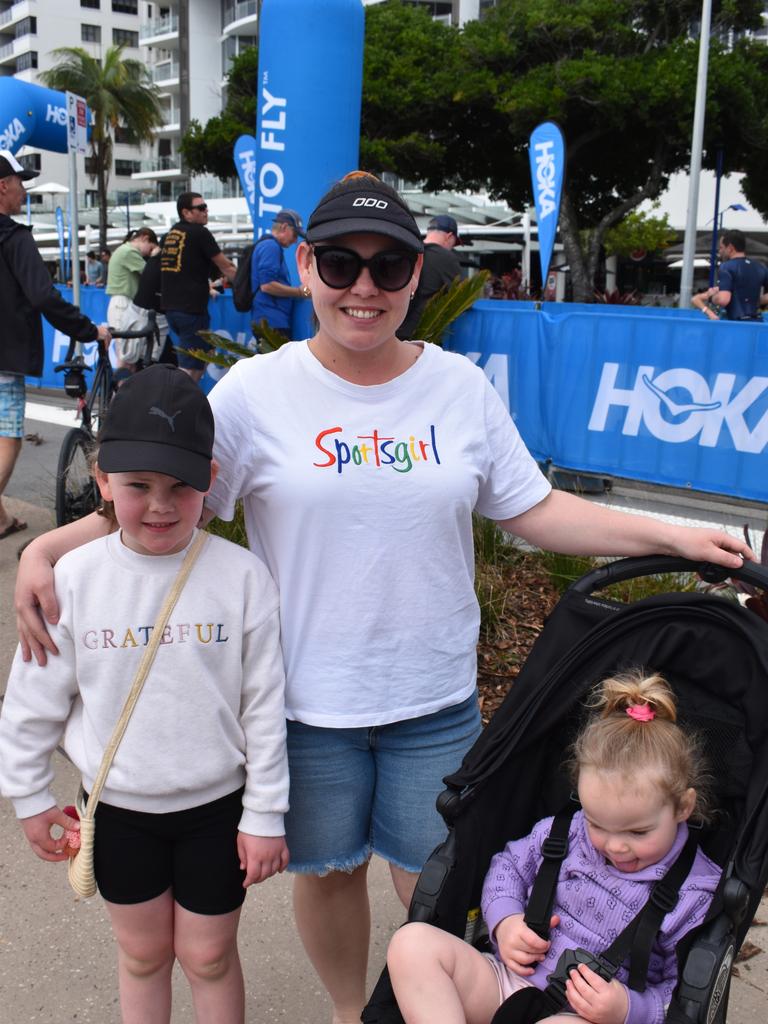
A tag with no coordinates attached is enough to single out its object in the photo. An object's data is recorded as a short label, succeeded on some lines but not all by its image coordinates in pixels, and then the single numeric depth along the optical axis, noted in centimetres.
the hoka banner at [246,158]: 1554
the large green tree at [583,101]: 2539
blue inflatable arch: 1275
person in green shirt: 1046
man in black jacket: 575
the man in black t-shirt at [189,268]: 927
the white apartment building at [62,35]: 7756
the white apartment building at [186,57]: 6462
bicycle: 583
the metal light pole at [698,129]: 1969
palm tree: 4803
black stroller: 187
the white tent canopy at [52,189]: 3257
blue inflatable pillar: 823
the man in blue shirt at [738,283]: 1091
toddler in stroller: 175
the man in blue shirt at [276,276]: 815
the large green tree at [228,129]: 3325
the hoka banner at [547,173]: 1447
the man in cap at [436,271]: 722
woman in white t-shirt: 195
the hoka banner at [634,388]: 711
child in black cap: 188
